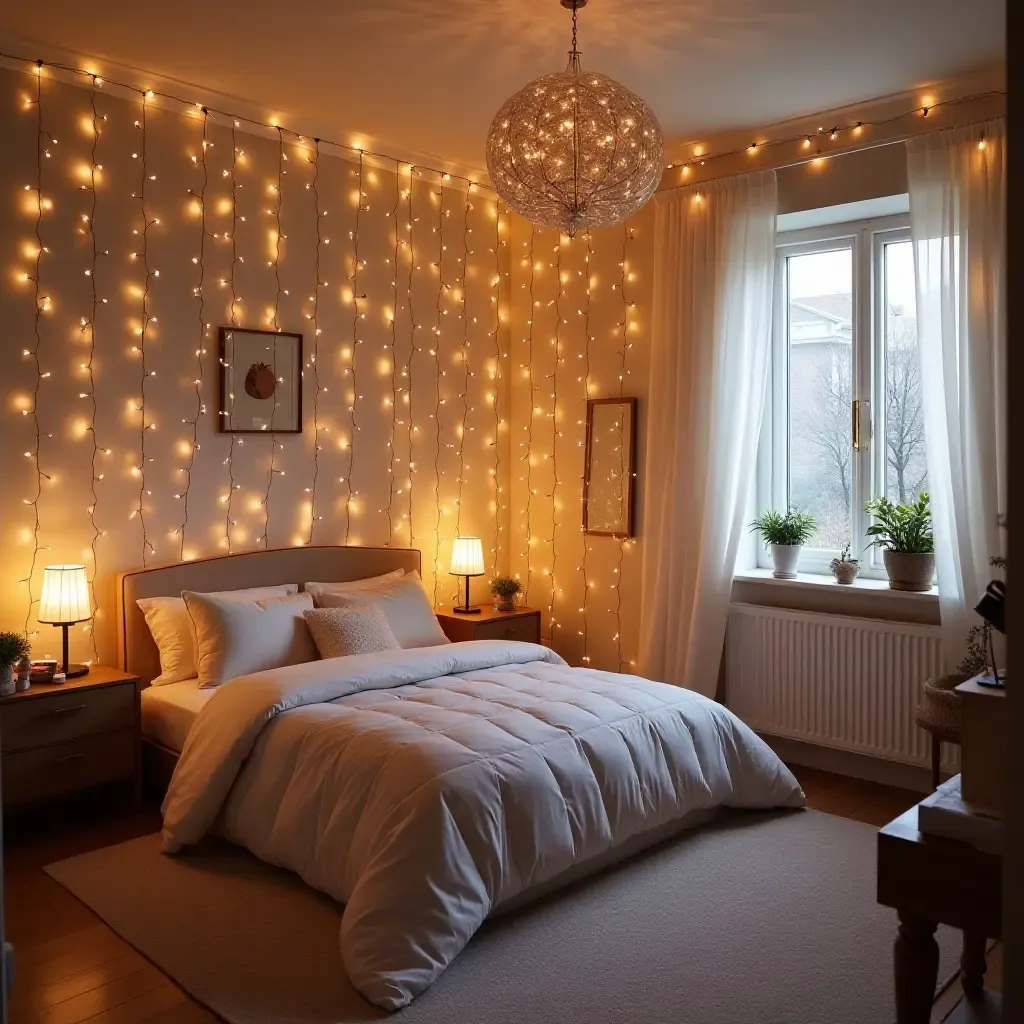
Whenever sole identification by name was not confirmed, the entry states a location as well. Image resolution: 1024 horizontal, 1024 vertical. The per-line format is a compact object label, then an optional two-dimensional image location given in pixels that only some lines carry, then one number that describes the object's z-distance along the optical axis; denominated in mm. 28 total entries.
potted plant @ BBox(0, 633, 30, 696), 3402
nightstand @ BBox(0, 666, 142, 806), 3420
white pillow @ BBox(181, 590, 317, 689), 3900
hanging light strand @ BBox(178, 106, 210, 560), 4309
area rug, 2477
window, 4465
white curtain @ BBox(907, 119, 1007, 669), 3729
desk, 1577
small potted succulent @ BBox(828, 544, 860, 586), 4366
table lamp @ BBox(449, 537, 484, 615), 5105
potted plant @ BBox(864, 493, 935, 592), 4113
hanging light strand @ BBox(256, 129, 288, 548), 4578
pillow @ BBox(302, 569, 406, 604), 4508
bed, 2629
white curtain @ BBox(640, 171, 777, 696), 4484
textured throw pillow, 4070
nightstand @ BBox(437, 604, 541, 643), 4934
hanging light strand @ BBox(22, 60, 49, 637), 3814
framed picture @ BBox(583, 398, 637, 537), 5062
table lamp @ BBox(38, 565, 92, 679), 3641
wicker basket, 3479
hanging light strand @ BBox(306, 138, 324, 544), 4715
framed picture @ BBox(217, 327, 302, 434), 4422
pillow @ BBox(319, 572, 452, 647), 4449
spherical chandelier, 3178
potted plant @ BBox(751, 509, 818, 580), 4559
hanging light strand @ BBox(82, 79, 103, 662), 3975
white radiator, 4066
